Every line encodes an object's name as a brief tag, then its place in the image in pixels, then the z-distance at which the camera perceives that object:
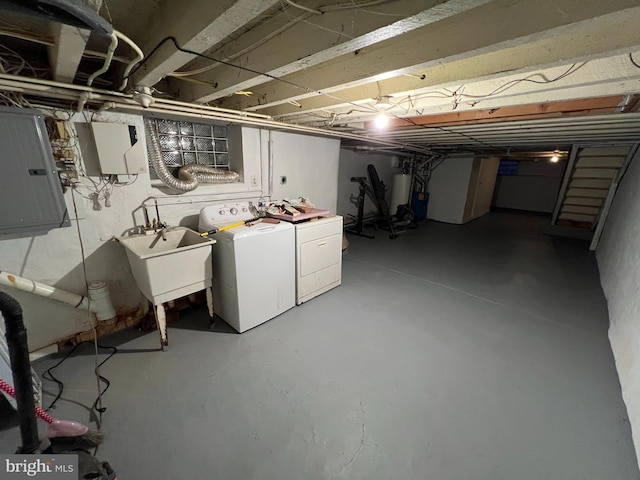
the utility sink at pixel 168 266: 1.84
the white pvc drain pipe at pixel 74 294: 1.72
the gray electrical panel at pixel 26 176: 1.53
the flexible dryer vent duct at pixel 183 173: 2.23
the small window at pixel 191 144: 2.45
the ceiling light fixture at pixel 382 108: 1.95
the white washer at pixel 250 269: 2.16
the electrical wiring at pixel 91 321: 1.56
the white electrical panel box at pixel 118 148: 1.90
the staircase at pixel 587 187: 4.80
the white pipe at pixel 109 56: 0.91
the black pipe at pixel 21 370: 0.92
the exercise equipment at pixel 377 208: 5.51
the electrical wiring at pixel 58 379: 1.60
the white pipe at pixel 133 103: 1.43
